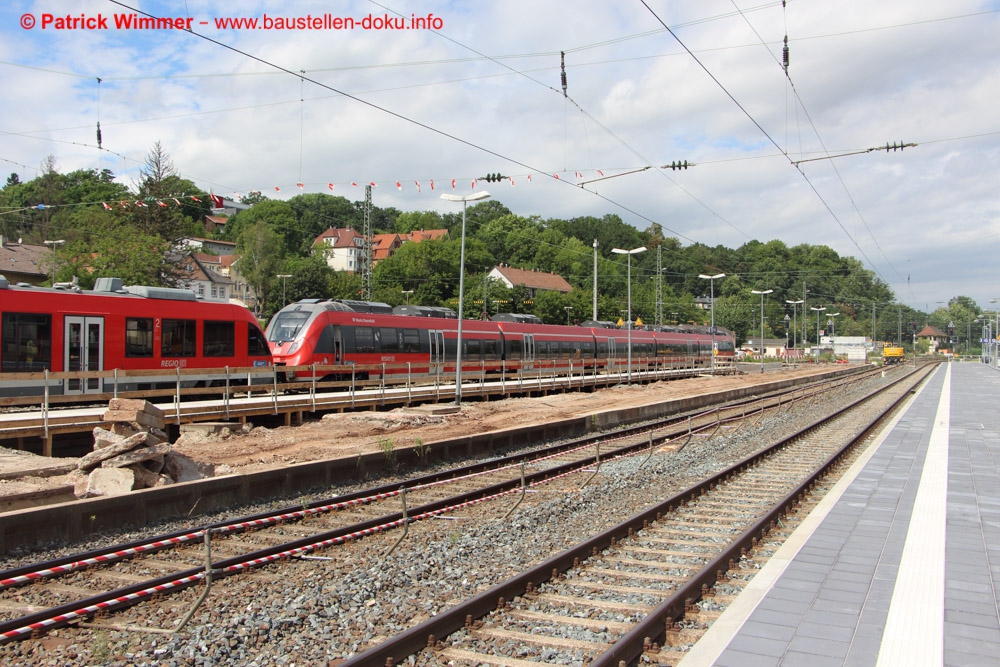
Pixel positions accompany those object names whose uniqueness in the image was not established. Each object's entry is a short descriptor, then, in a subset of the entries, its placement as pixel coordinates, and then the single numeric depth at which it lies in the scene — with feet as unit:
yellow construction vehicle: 348.59
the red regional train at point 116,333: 56.24
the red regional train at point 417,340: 86.79
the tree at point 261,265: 265.13
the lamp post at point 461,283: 75.51
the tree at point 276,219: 380.17
